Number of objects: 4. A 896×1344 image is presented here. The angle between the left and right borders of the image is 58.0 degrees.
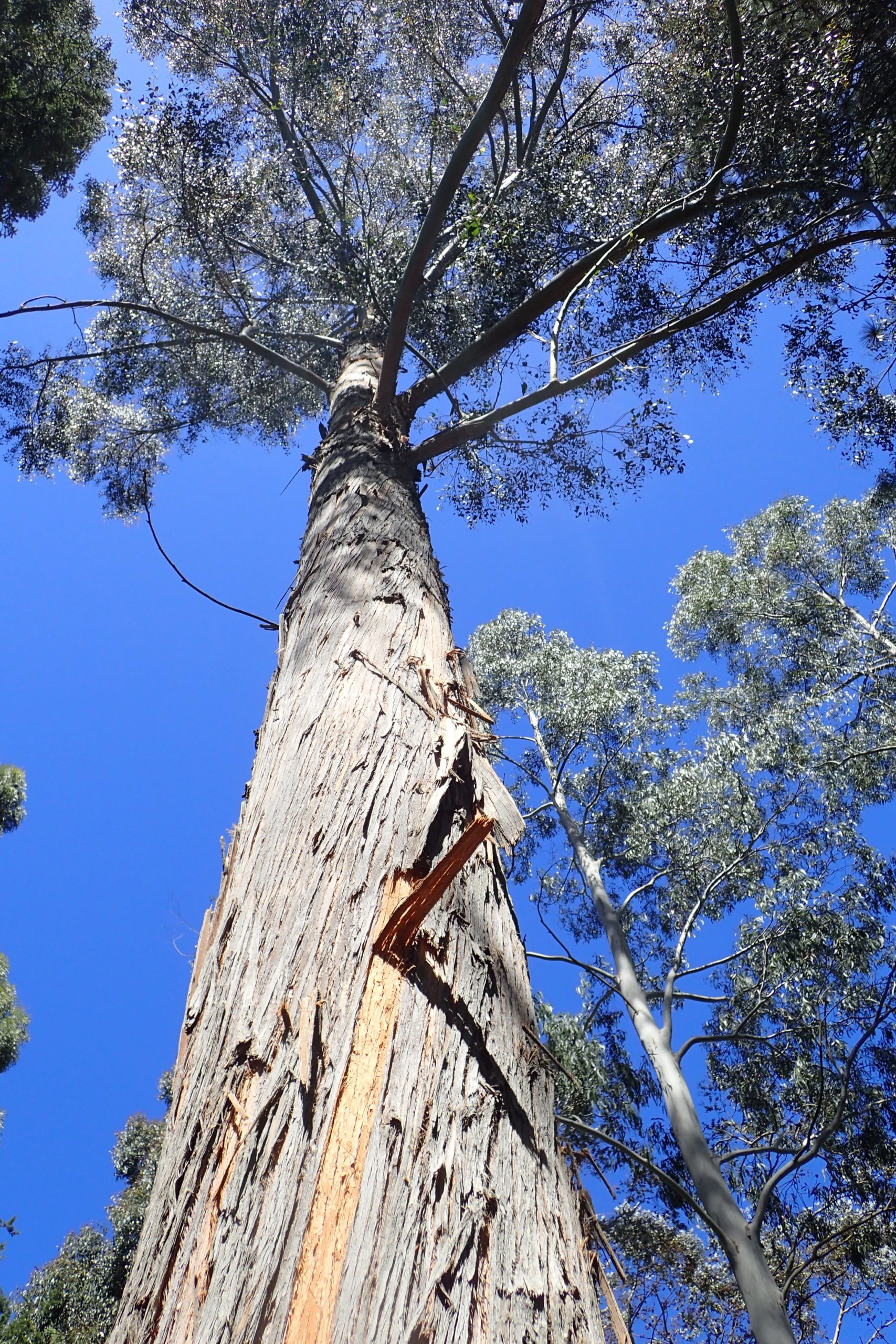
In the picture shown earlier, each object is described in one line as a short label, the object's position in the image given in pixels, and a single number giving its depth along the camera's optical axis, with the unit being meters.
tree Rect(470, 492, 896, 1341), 6.99
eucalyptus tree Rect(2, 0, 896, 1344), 1.01
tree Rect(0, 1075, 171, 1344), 9.47
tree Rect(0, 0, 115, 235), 8.24
